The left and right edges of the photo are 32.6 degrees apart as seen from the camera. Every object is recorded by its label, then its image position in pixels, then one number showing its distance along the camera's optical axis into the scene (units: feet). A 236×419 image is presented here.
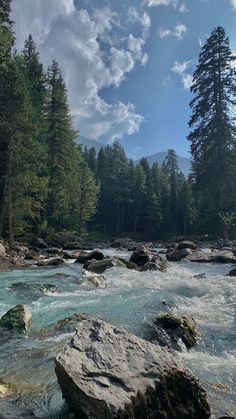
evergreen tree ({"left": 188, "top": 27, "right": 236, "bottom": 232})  143.74
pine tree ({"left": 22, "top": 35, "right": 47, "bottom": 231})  97.30
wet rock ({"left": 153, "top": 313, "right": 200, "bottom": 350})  25.05
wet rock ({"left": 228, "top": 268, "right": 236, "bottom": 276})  53.63
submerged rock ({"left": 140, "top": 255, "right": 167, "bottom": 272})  60.09
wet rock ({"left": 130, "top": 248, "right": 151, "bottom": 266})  67.47
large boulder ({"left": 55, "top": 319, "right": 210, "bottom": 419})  13.99
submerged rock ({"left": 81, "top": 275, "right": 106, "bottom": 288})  45.80
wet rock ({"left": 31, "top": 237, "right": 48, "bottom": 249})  99.09
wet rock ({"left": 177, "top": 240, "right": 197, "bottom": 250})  95.30
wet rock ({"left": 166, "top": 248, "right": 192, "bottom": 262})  80.38
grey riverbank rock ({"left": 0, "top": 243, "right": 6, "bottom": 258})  68.54
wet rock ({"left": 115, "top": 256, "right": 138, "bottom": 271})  62.69
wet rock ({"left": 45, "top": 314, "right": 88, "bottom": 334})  26.59
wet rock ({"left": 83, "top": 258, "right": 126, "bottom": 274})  60.03
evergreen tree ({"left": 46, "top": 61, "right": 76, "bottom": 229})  137.80
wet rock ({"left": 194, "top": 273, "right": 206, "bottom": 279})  52.24
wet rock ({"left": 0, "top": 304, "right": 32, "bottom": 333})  26.71
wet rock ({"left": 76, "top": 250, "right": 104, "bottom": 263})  71.82
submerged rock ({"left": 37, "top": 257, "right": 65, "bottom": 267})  67.00
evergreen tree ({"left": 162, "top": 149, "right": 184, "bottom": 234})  258.16
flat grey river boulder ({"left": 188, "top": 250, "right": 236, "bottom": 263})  73.82
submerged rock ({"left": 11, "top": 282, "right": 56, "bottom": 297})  39.75
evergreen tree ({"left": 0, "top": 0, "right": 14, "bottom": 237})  84.30
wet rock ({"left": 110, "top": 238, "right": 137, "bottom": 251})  125.33
